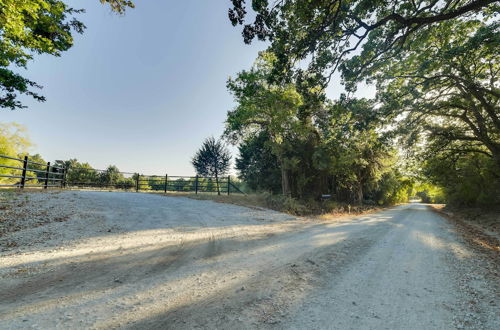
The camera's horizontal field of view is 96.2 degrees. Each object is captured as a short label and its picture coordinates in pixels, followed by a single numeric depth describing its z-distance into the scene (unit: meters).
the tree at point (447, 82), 9.93
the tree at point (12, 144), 25.84
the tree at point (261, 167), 23.39
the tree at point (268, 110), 15.34
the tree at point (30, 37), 7.90
